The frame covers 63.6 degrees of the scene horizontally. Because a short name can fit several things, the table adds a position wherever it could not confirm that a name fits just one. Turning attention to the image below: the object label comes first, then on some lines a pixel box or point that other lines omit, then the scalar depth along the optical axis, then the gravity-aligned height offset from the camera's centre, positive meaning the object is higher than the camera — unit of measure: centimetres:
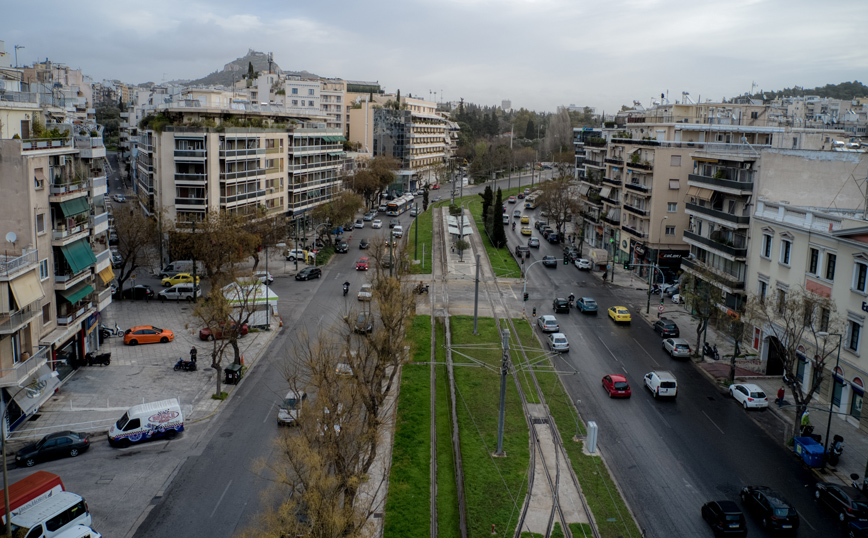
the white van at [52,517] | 2033 -1069
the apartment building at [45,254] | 2745 -450
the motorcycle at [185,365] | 3600 -1076
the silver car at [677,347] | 4025 -1036
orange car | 4003 -1036
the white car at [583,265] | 6556 -934
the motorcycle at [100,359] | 3638 -1063
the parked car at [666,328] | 4438 -1022
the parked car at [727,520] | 2202 -1104
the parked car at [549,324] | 4453 -1019
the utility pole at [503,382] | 2702 -843
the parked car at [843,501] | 2281 -1107
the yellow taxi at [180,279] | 5369 -949
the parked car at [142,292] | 5093 -1001
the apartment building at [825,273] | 3069 -510
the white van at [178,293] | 5041 -990
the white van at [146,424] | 2777 -1076
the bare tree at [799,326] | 2941 -725
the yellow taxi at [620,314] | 4716 -1000
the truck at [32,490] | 2084 -1036
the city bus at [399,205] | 9919 -670
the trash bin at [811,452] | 2712 -1087
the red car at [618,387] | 3388 -1067
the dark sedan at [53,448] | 2598 -1106
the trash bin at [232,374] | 3438 -1067
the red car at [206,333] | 4138 -1047
